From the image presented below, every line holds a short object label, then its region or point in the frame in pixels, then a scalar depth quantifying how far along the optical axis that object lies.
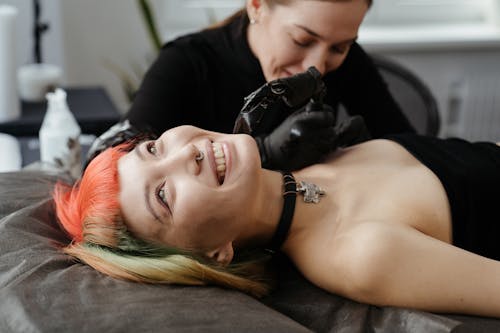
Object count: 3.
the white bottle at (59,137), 1.72
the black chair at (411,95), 2.20
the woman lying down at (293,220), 1.20
